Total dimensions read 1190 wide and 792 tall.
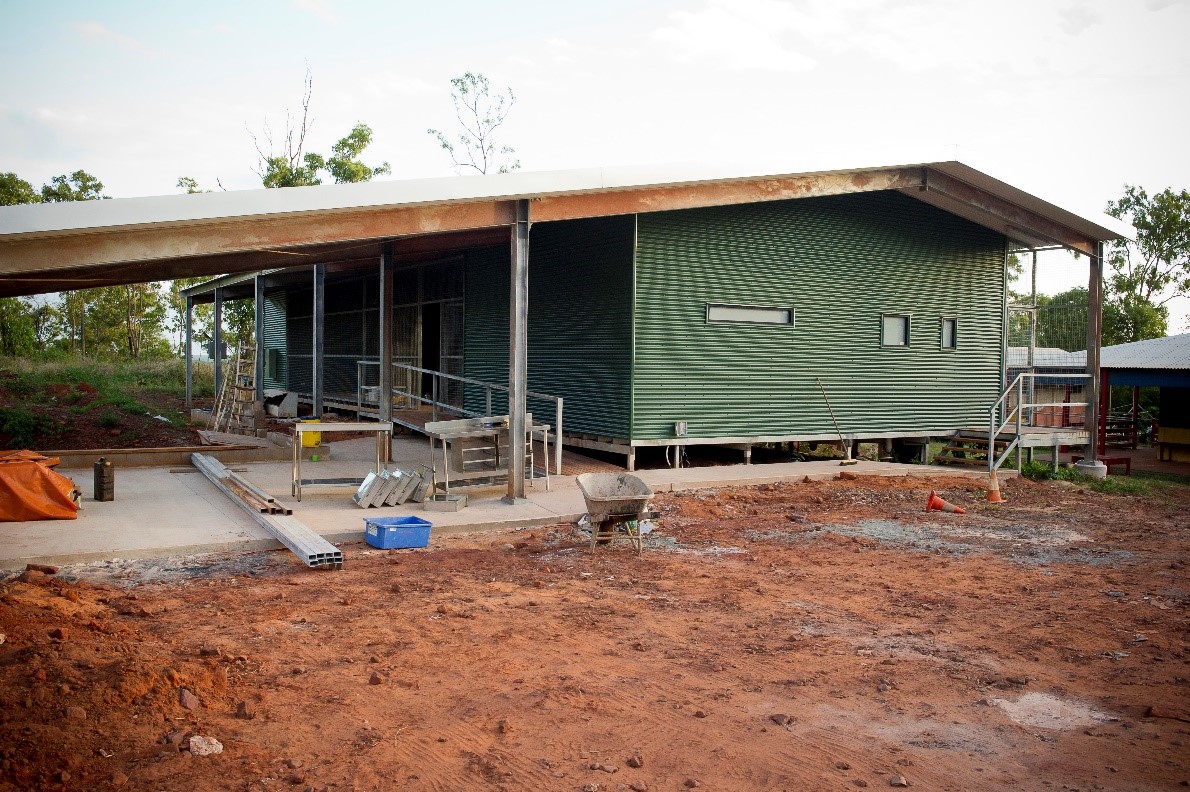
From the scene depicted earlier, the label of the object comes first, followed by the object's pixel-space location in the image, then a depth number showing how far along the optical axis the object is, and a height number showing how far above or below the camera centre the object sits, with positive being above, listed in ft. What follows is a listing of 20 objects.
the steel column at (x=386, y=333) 47.50 +1.56
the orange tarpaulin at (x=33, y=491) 28.45 -4.25
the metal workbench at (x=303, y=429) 33.68 -2.55
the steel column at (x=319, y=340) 54.65 +1.35
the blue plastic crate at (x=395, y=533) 27.71 -5.29
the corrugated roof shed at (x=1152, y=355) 65.57 +1.24
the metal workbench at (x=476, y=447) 34.30 -3.28
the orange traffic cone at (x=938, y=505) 37.35 -5.72
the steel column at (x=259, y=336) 58.90 +1.81
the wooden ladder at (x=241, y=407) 61.77 -3.21
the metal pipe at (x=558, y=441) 38.89 -3.37
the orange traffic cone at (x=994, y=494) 40.83 -5.67
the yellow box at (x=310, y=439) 40.86 -3.51
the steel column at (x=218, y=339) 80.43 +1.96
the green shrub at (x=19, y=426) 64.75 -4.99
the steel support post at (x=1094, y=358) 51.26 +0.68
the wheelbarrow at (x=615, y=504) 27.58 -4.26
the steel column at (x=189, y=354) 86.45 +0.62
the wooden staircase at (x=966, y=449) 54.85 -4.94
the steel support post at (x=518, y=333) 33.94 +1.17
